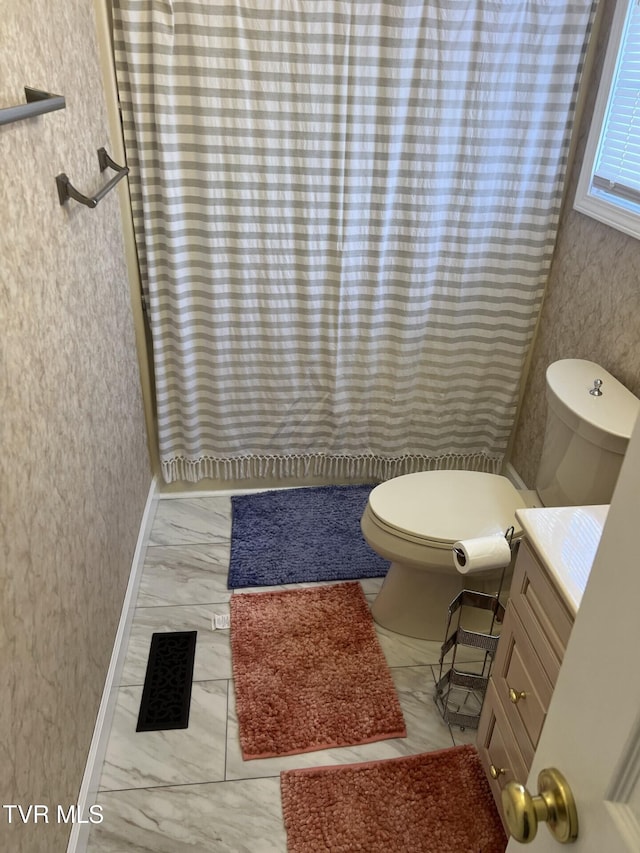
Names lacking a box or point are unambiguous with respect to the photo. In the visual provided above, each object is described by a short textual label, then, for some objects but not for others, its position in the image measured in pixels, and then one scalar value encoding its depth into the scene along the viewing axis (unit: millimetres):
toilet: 1627
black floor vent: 1689
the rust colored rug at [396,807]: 1427
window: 1783
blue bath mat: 2189
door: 516
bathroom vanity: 1133
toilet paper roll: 1513
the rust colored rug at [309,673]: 1664
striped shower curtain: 1856
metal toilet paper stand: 1569
